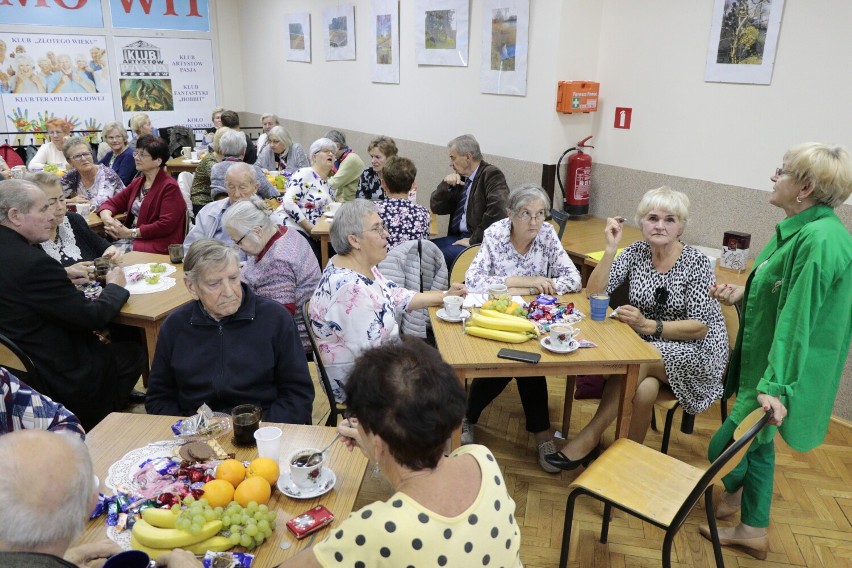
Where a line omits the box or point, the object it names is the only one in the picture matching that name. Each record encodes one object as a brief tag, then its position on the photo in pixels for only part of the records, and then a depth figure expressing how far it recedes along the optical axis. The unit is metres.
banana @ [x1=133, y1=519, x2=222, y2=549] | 1.43
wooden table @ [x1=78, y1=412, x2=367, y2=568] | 1.51
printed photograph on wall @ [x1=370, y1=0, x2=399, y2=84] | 6.77
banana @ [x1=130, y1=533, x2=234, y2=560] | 1.46
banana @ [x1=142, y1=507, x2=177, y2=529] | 1.49
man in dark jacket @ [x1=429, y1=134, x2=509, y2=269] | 4.83
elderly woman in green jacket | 2.17
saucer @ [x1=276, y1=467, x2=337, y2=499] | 1.65
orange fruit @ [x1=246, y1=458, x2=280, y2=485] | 1.67
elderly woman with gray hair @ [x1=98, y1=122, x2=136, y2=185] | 6.21
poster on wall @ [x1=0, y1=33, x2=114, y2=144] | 9.01
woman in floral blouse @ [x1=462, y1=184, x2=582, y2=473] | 3.27
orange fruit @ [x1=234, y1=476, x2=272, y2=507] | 1.59
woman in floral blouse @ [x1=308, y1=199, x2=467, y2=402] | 2.55
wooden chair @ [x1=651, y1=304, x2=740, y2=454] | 2.99
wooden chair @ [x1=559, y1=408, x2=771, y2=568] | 1.93
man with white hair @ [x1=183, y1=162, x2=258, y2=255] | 3.99
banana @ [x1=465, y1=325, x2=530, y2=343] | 2.64
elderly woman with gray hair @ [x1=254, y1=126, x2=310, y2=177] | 7.00
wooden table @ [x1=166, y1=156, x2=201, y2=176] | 7.61
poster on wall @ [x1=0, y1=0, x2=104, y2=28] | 8.84
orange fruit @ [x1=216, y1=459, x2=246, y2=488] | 1.65
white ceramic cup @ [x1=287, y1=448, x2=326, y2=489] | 1.66
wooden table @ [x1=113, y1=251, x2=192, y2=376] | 2.99
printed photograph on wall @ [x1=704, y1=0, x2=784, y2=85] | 3.80
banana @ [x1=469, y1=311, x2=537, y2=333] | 2.68
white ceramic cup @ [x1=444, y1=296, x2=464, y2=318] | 2.84
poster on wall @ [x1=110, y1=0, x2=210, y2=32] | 9.62
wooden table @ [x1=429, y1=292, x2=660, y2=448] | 2.49
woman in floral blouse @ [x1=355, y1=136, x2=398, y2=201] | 5.60
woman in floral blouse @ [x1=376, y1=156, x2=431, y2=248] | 3.99
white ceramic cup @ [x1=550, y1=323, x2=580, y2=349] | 2.55
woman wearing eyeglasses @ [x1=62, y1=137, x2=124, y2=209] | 5.16
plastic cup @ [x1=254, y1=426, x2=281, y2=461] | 1.76
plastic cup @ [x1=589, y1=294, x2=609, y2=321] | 2.88
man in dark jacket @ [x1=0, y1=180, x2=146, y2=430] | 2.70
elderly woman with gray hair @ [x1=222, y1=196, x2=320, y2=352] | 3.06
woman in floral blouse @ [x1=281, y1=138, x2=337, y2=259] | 5.05
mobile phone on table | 2.47
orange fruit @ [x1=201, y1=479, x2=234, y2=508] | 1.57
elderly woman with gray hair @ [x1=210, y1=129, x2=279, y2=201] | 5.54
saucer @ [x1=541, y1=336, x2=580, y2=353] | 2.53
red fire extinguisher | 5.08
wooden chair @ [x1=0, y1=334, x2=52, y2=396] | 2.62
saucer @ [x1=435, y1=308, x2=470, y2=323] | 2.84
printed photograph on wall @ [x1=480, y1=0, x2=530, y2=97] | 5.14
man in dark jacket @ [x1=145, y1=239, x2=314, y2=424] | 2.27
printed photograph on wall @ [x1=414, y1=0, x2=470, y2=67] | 5.82
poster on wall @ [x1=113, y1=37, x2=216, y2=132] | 9.89
